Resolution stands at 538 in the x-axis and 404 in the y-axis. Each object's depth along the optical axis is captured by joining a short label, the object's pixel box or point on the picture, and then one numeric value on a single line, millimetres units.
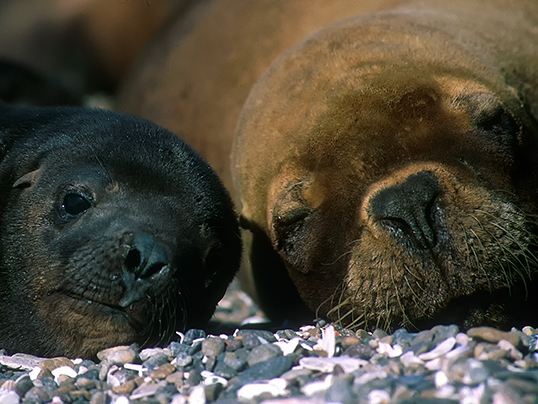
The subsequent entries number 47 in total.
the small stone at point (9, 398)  4789
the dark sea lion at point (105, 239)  5445
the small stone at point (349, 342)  5258
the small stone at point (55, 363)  5422
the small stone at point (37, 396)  4785
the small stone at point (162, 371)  4984
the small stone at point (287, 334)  5777
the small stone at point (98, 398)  4687
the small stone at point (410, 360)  4516
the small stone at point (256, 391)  4330
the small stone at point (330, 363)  4645
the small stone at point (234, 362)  4973
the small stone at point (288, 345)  5184
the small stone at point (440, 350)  4625
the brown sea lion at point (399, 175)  5660
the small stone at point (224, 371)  4887
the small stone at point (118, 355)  5359
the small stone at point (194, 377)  4809
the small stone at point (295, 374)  4551
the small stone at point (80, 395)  4797
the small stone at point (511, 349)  4475
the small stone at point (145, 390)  4680
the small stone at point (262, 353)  5016
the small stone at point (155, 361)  5227
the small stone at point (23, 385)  4949
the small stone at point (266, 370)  4672
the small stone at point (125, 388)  4793
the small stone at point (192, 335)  5747
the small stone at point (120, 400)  4594
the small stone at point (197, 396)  4461
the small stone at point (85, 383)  4988
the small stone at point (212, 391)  4496
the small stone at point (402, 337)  5157
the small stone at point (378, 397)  3850
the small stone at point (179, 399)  4496
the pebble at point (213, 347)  5285
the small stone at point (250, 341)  5454
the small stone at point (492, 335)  4641
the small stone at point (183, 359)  5215
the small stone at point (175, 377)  4859
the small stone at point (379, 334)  5637
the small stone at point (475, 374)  3986
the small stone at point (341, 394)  3943
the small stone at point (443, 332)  4930
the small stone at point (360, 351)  4910
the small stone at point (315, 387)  4242
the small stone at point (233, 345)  5386
